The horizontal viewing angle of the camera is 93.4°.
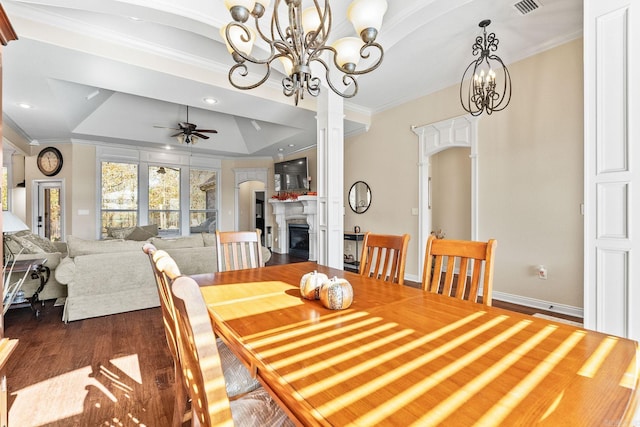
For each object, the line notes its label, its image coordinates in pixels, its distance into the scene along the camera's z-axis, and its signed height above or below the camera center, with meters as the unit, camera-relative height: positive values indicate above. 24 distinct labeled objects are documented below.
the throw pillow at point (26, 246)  3.31 -0.37
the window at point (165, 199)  7.71 +0.37
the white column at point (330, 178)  3.50 +0.41
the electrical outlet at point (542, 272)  3.44 -0.68
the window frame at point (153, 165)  6.97 +1.26
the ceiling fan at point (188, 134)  5.56 +1.51
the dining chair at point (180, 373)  1.03 -0.67
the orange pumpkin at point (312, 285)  1.32 -0.32
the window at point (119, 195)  7.06 +0.44
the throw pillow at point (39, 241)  3.60 -0.35
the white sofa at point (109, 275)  3.05 -0.66
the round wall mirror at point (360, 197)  5.72 +0.31
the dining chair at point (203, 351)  0.60 -0.28
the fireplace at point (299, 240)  7.37 -0.69
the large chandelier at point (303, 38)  1.52 +0.97
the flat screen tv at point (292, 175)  7.47 +0.98
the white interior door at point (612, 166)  1.59 +0.25
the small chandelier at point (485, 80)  3.23 +1.70
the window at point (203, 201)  8.33 +0.34
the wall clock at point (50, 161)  6.63 +1.15
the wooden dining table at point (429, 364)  0.58 -0.39
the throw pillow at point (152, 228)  6.91 -0.35
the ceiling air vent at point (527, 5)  2.74 +1.92
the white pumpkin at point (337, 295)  1.19 -0.33
